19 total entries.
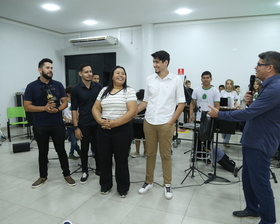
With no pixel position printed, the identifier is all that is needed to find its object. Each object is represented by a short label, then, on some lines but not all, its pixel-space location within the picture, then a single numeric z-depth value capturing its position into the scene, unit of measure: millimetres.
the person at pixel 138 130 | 3813
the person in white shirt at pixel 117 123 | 2402
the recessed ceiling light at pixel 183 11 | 5955
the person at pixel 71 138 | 4070
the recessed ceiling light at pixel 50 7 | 5574
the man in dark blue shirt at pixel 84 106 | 2906
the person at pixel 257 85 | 4164
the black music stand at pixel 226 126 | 3497
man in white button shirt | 2469
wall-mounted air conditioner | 7637
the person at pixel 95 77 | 4094
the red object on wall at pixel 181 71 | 7225
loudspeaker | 4423
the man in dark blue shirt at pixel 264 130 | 1730
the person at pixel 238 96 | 6355
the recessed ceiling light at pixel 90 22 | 7047
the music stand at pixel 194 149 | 3039
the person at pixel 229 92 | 5773
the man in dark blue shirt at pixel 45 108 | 2662
